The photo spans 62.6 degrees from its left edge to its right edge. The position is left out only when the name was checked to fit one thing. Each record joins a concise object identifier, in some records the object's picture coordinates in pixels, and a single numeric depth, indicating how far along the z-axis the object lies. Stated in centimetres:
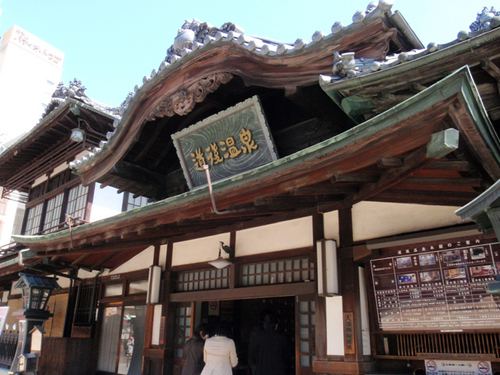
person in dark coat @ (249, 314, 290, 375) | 723
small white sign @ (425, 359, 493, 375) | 487
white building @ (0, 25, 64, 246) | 4257
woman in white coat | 675
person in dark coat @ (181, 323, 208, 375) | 733
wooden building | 446
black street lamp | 984
